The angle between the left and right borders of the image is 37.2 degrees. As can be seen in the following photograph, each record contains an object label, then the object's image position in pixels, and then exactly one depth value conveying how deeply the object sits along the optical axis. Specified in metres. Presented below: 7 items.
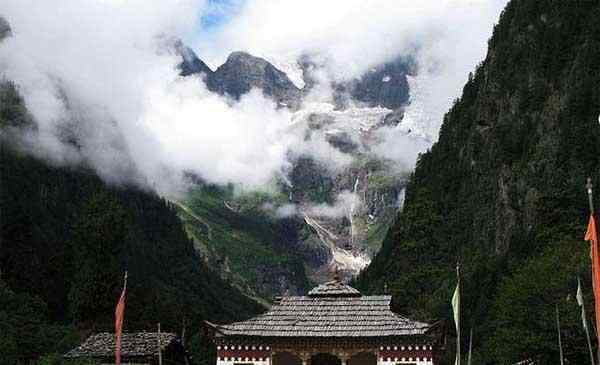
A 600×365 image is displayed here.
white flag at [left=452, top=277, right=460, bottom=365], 45.21
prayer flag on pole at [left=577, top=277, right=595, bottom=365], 45.69
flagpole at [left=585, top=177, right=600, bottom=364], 32.66
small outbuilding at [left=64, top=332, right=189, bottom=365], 60.38
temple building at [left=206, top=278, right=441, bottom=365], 54.66
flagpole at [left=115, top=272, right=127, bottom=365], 47.66
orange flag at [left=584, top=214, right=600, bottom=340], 33.22
